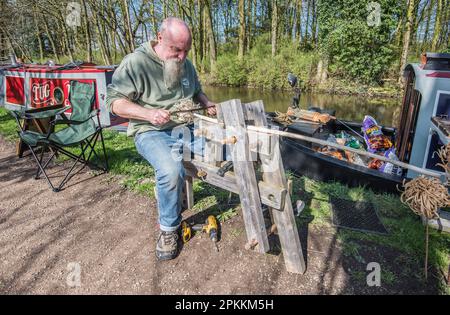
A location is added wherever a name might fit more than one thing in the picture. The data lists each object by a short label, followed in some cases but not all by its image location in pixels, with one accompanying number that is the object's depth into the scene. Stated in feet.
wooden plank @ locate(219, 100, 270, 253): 7.25
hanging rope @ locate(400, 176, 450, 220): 6.68
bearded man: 8.10
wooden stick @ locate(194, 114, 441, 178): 6.20
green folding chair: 12.91
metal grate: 9.74
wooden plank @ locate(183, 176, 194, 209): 10.51
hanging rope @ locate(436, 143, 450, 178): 6.99
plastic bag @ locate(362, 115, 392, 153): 16.55
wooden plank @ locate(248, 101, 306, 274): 7.24
